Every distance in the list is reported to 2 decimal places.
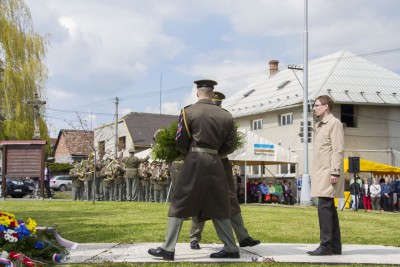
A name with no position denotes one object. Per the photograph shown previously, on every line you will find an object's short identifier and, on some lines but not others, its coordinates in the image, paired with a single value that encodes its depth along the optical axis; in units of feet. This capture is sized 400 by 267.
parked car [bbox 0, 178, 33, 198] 124.02
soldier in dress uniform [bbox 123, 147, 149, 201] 89.40
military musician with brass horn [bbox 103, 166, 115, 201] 93.14
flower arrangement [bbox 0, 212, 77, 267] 19.63
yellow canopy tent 105.29
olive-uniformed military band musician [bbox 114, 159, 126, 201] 92.68
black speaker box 81.93
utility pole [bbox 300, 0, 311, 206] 103.81
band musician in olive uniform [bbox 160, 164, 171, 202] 86.89
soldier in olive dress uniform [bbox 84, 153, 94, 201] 91.46
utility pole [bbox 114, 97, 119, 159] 191.93
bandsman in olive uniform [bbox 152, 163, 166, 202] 87.20
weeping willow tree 114.21
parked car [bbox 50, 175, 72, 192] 191.83
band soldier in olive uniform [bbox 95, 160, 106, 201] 94.28
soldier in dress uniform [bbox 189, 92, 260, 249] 26.36
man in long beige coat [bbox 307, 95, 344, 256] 26.61
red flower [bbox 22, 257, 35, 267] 19.61
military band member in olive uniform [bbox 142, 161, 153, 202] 88.94
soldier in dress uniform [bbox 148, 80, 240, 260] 23.86
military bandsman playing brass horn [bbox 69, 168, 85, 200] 93.49
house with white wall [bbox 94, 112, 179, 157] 204.85
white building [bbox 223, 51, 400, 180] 141.38
